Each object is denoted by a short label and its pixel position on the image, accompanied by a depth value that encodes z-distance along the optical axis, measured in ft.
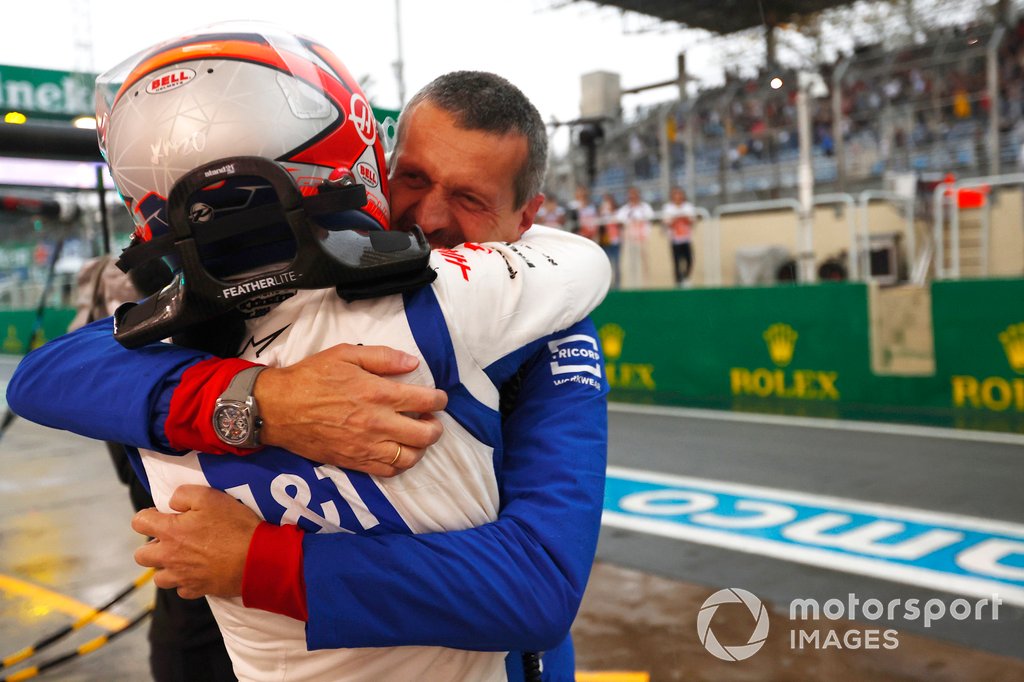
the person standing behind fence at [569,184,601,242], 39.41
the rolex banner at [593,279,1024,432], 26.61
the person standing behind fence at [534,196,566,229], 40.96
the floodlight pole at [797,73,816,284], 30.94
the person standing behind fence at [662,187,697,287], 35.83
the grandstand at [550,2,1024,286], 28.43
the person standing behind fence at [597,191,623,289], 39.11
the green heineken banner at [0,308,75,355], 62.85
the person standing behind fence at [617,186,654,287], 38.09
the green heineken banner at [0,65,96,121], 20.62
